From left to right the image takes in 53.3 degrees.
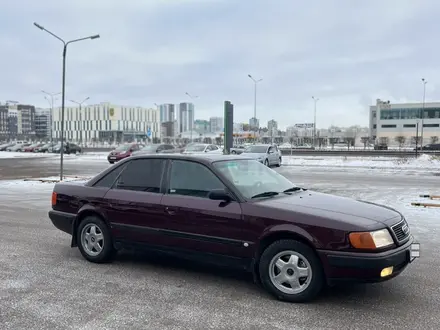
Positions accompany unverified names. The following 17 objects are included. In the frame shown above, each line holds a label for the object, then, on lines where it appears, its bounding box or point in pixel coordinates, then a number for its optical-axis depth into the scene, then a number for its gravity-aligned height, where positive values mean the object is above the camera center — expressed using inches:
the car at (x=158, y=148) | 1298.0 -29.6
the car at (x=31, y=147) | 2485.2 -65.7
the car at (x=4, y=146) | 2773.1 -70.4
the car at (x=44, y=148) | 2453.2 -66.0
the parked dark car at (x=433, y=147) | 2569.9 -17.4
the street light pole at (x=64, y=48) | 770.1 +156.2
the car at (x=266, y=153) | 1079.3 -30.9
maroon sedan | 171.9 -36.6
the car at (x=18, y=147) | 2618.1 -68.3
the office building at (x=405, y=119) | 4146.2 +239.5
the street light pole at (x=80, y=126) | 5875.5 +149.1
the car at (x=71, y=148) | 2224.4 -57.4
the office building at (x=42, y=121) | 6486.2 +227.2
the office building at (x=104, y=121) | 5621.6 +218.2
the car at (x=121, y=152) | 1361.6 -44.9
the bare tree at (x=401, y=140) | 2951.0 +23.2
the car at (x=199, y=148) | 1247.5 -24.9
